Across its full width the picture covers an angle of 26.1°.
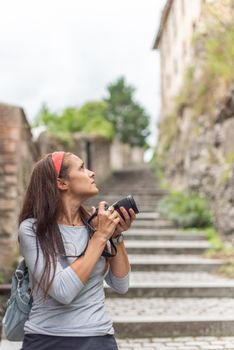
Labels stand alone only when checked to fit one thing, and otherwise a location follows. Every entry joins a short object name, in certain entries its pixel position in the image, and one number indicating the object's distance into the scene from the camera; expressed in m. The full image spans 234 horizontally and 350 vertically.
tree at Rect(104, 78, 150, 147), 35.41
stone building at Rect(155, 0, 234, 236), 8.04
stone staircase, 4.50
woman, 1.78
